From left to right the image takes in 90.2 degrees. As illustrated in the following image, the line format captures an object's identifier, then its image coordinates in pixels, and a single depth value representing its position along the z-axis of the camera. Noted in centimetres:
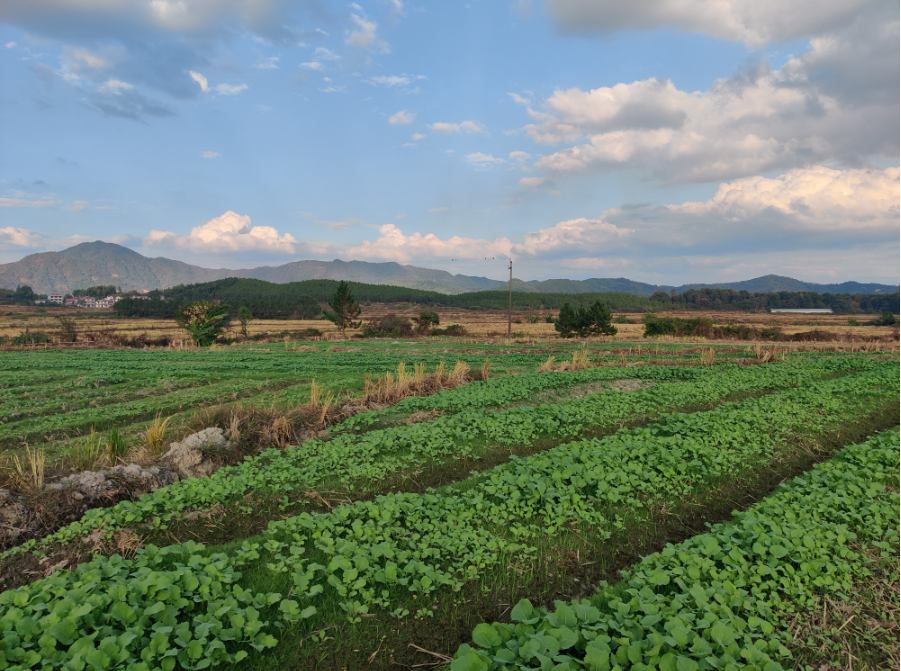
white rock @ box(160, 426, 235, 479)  965
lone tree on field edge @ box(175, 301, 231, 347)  4912
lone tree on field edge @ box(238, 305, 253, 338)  6595
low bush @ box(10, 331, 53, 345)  4944
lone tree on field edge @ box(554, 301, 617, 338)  5916
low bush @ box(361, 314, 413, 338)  6850
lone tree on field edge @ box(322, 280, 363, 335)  6712
